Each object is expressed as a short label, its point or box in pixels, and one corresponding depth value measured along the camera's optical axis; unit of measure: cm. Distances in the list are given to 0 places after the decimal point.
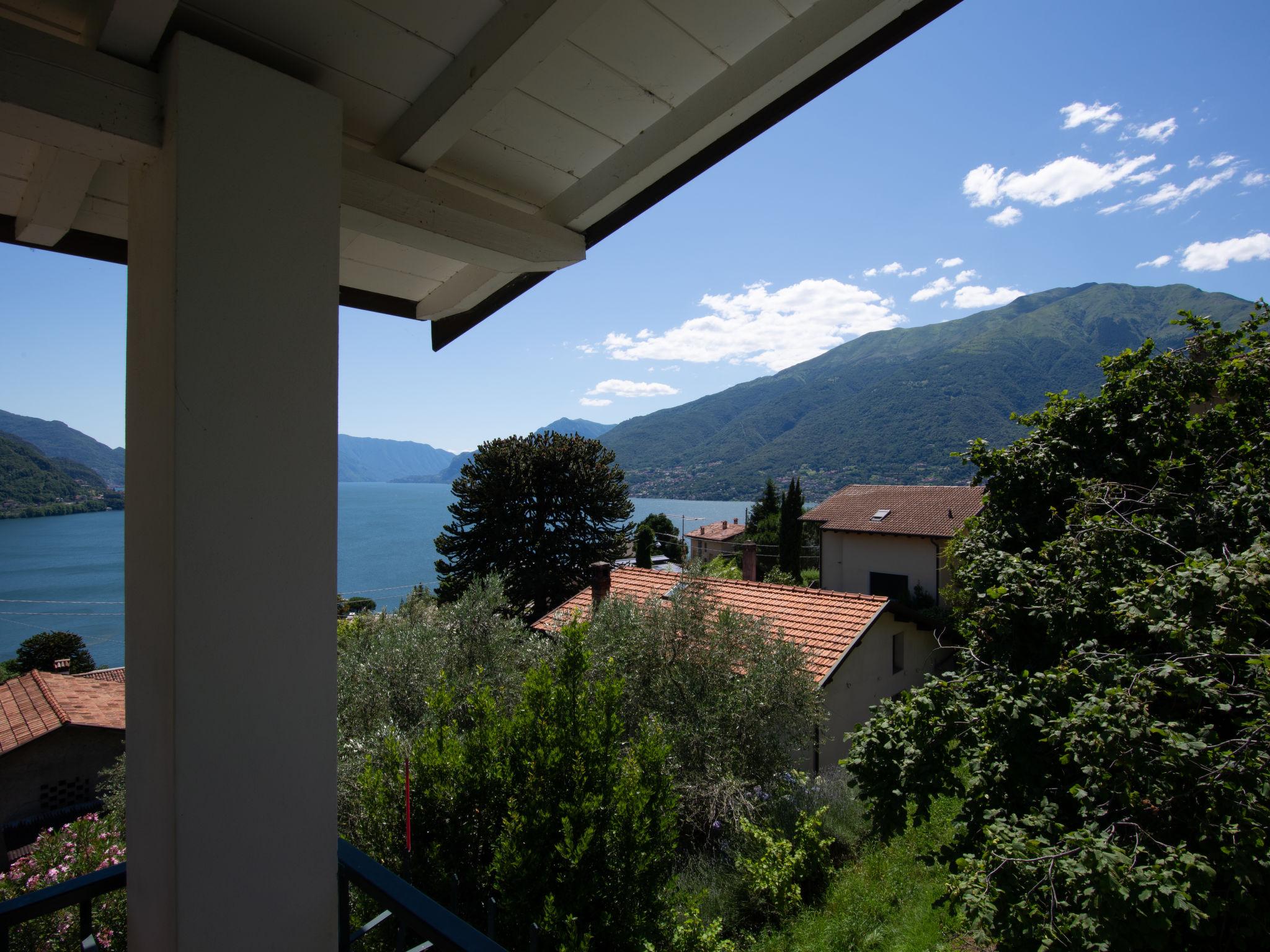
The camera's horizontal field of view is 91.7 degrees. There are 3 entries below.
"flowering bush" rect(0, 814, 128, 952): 351
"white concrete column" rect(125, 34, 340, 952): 107
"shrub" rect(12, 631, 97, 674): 1978
